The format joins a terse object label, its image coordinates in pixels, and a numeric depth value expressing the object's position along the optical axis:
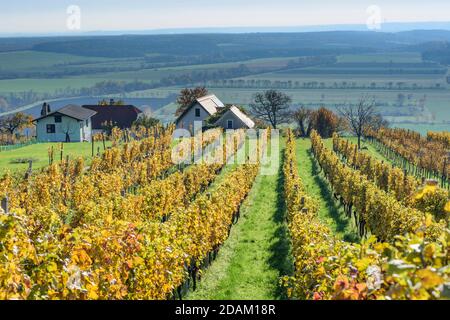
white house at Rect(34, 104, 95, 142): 61.97
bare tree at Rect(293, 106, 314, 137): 72.56
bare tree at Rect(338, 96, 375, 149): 62.73
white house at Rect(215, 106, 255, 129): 65.00
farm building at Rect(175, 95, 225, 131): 69.62
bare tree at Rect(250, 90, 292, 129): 78.12
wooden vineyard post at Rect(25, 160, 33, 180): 30.26
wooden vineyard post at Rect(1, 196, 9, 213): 18.91
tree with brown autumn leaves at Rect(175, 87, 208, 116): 82.44
